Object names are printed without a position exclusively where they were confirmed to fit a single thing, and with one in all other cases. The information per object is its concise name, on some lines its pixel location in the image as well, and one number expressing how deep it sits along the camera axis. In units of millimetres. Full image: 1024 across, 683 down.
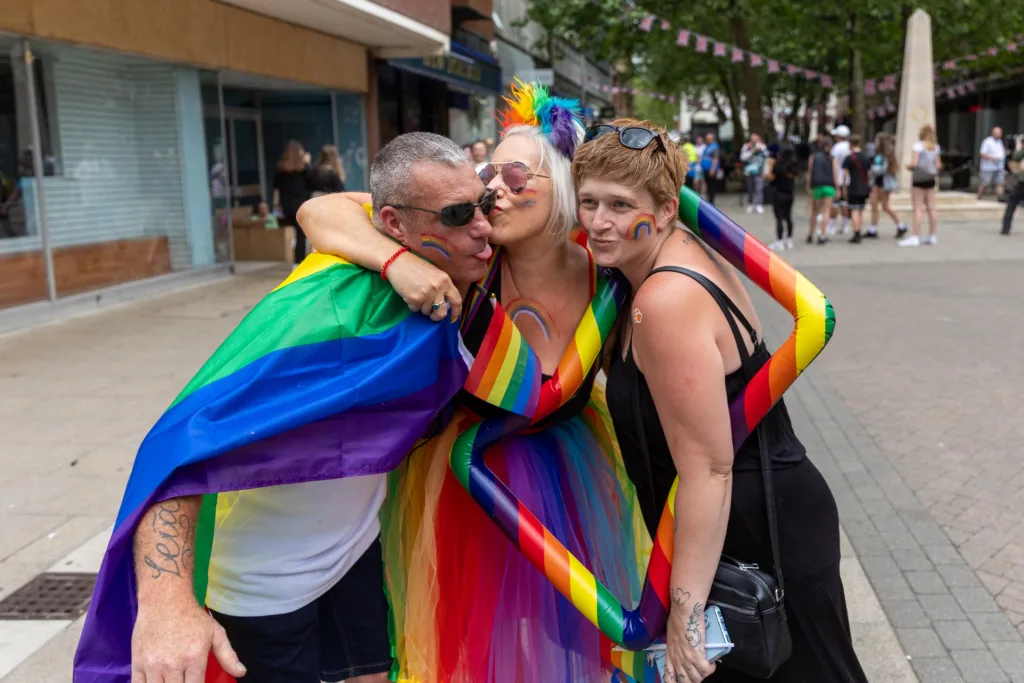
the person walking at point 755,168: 21922
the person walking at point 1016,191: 14539
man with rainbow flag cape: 1600
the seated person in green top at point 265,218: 14359
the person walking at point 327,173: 12328
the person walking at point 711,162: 25141
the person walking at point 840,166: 14391
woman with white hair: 2293
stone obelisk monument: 18844
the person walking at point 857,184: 14180
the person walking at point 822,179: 14328
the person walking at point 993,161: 23383
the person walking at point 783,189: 13891
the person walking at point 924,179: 13738
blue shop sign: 18375
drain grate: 3336
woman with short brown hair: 1828
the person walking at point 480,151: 11953
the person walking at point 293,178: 13000
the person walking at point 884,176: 14523
